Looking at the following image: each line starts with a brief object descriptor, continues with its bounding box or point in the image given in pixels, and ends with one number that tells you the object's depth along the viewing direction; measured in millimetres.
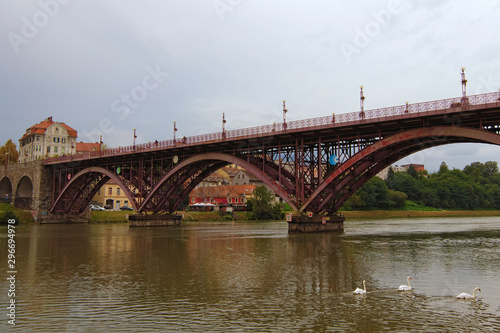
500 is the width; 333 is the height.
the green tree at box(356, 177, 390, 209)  116812
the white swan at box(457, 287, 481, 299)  14711
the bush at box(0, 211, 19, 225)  69850
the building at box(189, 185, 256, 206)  113688
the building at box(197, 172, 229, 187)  137125
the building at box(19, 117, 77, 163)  118125
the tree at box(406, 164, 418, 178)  168200
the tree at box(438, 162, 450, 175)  188000
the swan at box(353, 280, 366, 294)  15611
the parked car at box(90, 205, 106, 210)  94125
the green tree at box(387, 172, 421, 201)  137500
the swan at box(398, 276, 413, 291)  16203
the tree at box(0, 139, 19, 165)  117625
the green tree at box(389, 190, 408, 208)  123919
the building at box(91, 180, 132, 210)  106312
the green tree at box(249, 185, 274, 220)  95812
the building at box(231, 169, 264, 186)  129375
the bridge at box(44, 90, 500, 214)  36200
